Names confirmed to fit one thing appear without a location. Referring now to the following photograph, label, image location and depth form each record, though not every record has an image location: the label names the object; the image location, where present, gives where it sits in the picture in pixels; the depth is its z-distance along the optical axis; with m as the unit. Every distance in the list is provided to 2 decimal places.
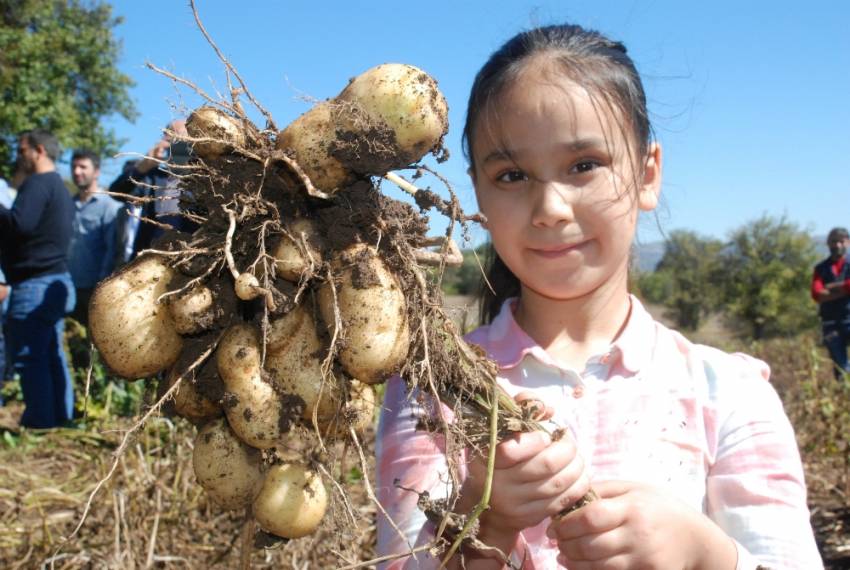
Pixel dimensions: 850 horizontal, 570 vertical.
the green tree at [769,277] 25.96
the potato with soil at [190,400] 0.52
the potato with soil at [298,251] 0.50
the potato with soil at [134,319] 0.50
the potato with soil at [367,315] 0.50
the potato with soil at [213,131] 0.51
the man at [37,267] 3.63
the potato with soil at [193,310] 0.50
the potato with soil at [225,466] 0.52
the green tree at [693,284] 29.41
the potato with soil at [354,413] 0.52
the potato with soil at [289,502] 0.51
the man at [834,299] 6.43
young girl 0.52
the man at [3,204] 3.77
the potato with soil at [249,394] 0.50
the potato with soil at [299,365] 0.51
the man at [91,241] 4.15
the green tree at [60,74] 14.26
